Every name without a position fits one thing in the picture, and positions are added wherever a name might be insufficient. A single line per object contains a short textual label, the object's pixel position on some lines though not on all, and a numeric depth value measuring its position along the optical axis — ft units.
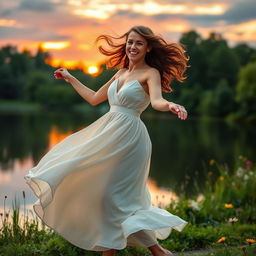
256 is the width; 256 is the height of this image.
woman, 13.51
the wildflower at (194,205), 21.91
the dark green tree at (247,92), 160.45
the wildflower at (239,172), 27.17
